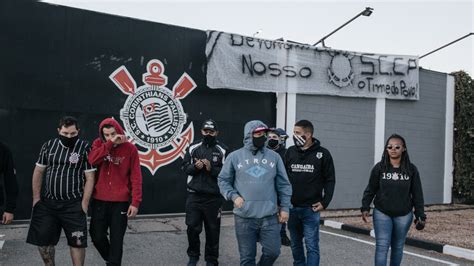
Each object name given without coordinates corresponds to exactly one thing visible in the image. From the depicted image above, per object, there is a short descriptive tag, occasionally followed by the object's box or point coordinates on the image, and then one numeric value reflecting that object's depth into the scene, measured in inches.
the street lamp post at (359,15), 516.7
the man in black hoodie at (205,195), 218.8
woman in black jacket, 194.9
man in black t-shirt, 181.8
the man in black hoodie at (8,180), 178.9
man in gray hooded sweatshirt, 175.3
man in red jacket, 189.9
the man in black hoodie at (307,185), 200.8
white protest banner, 418.3
